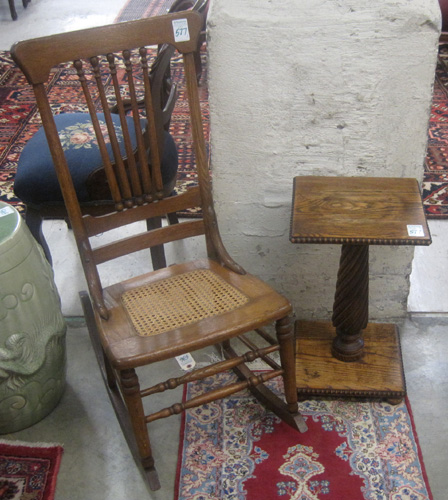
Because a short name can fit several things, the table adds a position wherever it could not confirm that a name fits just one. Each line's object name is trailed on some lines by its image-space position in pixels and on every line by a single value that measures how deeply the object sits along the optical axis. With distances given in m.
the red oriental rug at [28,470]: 1.80
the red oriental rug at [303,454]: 1.78
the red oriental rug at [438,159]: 2.96
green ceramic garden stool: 1.74
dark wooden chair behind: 2.18
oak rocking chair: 1.61
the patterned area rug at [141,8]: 5.37
